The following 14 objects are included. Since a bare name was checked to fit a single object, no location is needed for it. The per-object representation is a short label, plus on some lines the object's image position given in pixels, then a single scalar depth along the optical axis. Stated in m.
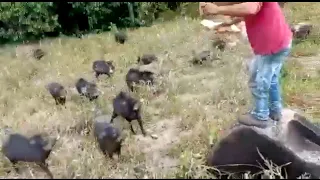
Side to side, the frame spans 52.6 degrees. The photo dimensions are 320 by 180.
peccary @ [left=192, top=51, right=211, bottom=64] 3.62
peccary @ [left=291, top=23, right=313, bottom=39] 4.31
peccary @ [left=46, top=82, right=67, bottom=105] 2.99
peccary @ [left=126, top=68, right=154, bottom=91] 3.03
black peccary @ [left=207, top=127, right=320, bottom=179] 1.98
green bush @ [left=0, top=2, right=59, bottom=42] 4.95
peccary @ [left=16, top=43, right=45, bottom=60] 4.12
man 1.93
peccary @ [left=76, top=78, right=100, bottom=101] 2.93
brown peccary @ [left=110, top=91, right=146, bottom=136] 2.44
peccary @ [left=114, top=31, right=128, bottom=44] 4.35
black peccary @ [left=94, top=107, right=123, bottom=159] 2.17
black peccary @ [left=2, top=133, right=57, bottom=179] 2.02
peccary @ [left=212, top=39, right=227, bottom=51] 3.87
